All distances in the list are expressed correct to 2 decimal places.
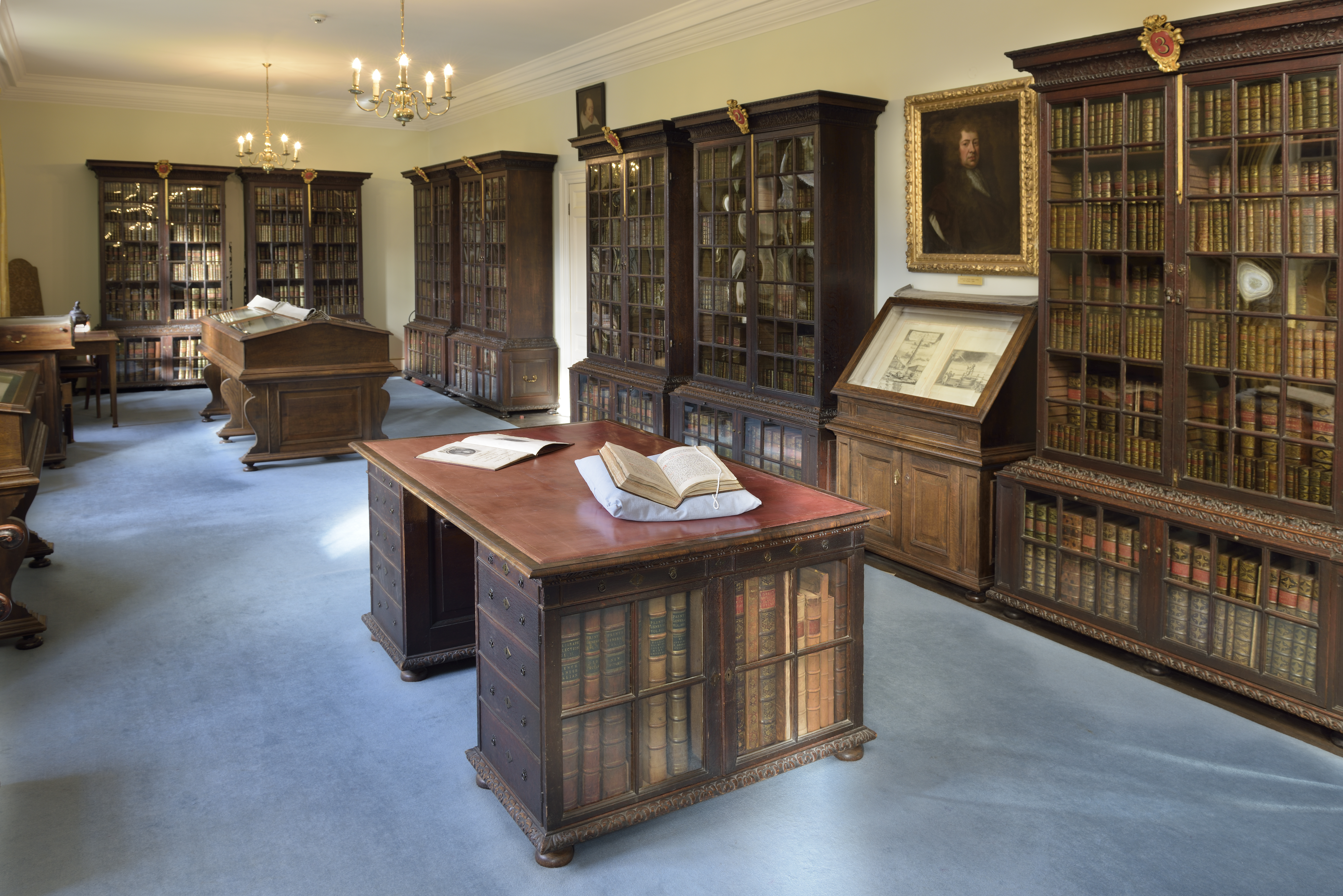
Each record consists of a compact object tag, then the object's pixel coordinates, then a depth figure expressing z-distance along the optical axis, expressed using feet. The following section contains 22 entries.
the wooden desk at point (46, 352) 24.49
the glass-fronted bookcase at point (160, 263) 39.50
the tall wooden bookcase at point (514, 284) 34.55
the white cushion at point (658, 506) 9.87
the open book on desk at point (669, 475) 10.06
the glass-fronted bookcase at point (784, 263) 19.66
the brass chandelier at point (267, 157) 36.27
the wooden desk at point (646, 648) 9.00
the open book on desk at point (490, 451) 12.60
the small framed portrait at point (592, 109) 31.19
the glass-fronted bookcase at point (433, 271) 39.68
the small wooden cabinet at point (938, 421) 16.19
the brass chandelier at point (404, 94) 18.85
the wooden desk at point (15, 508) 13.88
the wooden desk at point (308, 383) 25.99
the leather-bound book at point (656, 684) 9.40
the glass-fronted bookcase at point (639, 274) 24.58
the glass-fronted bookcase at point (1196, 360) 11.68
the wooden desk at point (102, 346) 30.01
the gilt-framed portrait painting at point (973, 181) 17.33
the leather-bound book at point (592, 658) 9.05
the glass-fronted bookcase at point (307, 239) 42.01
